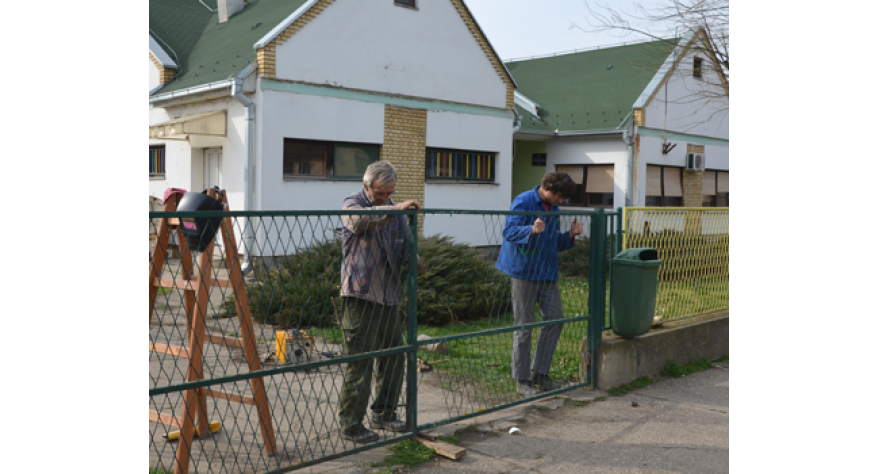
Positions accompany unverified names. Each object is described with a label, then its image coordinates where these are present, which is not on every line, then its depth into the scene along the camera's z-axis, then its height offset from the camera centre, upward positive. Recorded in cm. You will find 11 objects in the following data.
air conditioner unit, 2269 +153
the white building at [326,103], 1379 +212
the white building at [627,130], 2078 +233
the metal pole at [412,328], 480 -80
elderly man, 459 -53
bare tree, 1402 +358
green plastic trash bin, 647 -73
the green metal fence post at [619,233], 687 -22
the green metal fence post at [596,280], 640 -62
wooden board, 462 -155
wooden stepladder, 394 -60
